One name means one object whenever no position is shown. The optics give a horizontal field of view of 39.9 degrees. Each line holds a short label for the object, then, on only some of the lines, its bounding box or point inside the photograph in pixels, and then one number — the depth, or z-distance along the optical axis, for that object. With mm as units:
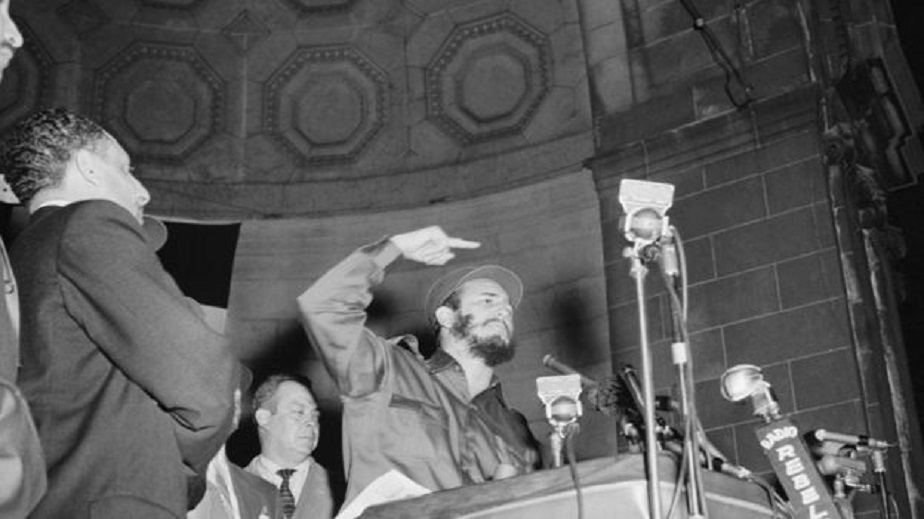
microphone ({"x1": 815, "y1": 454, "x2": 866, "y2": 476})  4361
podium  3271
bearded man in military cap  4844
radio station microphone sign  3854
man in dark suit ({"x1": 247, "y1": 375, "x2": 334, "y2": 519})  6078
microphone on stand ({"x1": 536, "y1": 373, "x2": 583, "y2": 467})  4004
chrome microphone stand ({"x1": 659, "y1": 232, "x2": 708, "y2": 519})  3066
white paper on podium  4410
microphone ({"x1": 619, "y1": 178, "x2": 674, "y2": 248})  3414
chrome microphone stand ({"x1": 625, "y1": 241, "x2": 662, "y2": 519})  3109
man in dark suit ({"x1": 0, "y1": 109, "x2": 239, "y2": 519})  2639
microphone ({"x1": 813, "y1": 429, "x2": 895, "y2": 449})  4484
